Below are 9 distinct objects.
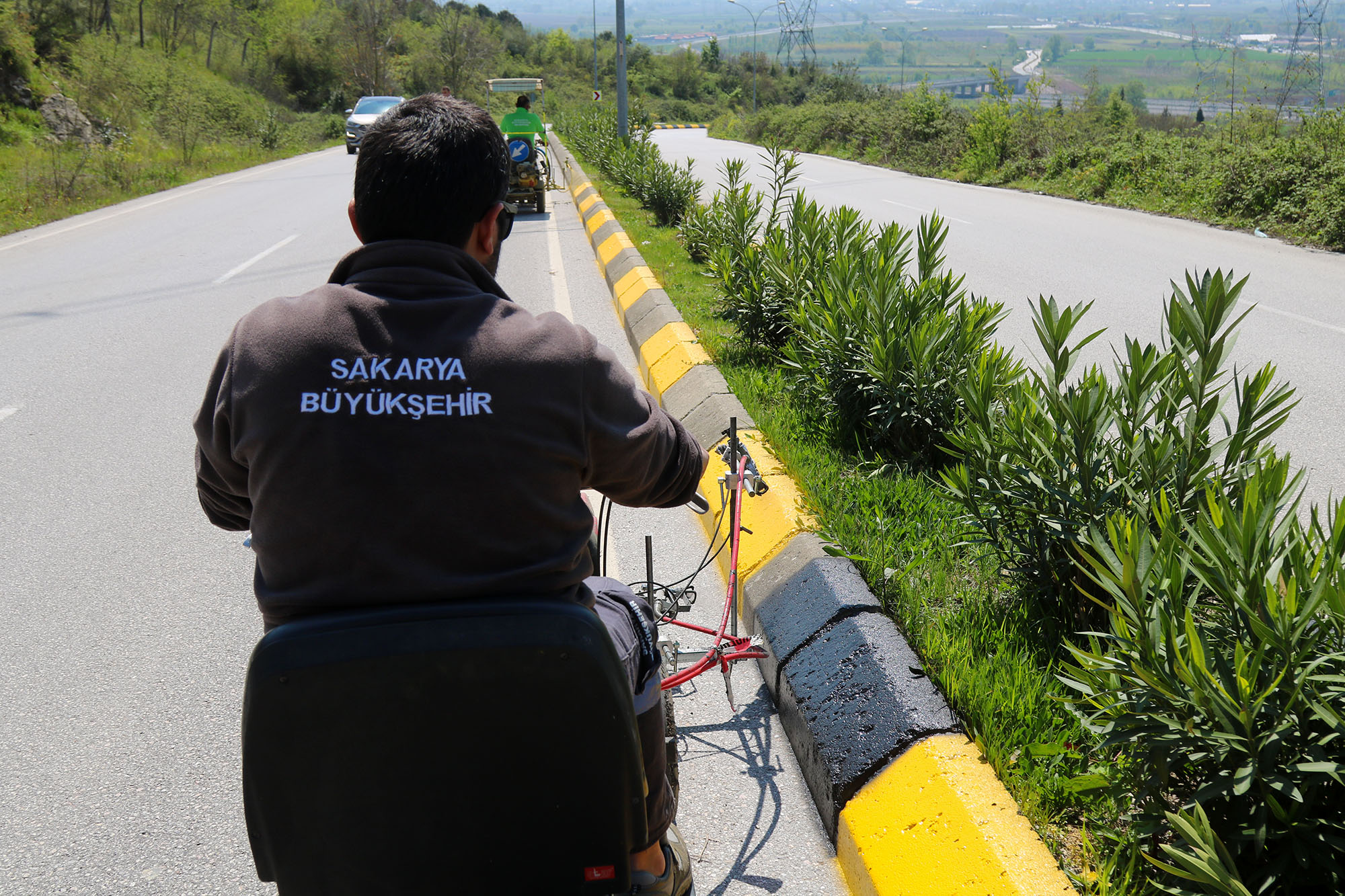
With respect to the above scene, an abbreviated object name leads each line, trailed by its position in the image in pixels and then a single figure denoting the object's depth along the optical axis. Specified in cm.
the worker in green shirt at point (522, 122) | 1566
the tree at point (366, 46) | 6412
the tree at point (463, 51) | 7312
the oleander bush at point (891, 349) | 429
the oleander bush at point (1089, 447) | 272
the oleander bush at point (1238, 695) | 184
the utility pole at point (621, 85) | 1967
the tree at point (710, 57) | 10694
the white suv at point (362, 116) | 3206
